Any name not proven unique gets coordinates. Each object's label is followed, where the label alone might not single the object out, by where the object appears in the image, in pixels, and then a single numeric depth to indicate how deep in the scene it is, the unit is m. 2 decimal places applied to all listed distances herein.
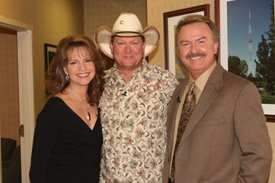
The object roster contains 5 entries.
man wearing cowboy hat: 2.11
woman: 2.00
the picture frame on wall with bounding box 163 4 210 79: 2.54
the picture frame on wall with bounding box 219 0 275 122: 1.89
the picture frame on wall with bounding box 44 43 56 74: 4.65
